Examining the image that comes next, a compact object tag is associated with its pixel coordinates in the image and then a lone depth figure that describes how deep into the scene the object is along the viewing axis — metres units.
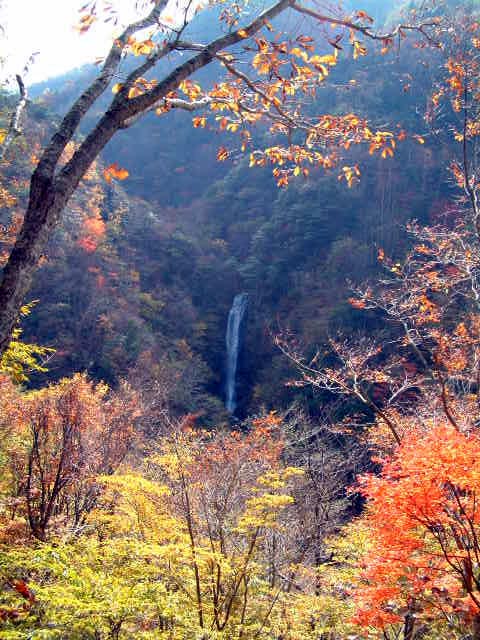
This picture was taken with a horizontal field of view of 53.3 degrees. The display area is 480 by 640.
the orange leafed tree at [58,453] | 6.89
